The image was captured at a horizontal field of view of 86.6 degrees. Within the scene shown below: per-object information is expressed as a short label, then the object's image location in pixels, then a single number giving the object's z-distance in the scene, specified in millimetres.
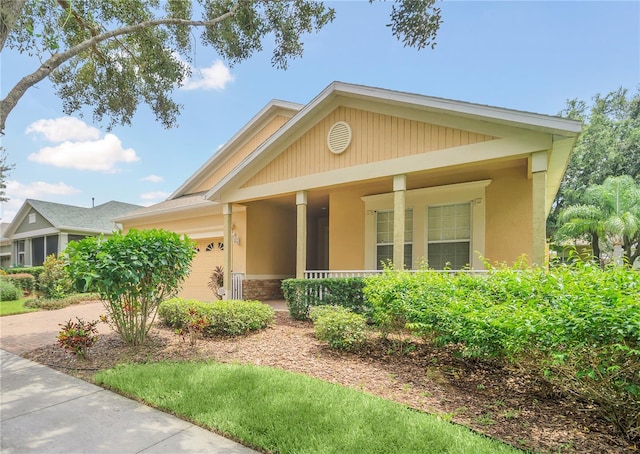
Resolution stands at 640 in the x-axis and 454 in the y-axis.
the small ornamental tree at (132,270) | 5414
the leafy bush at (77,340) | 5500
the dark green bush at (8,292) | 14961
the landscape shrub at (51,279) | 13406
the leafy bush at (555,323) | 2969
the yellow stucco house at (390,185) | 6898
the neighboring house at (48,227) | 21266
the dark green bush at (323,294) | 7617
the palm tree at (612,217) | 17750
